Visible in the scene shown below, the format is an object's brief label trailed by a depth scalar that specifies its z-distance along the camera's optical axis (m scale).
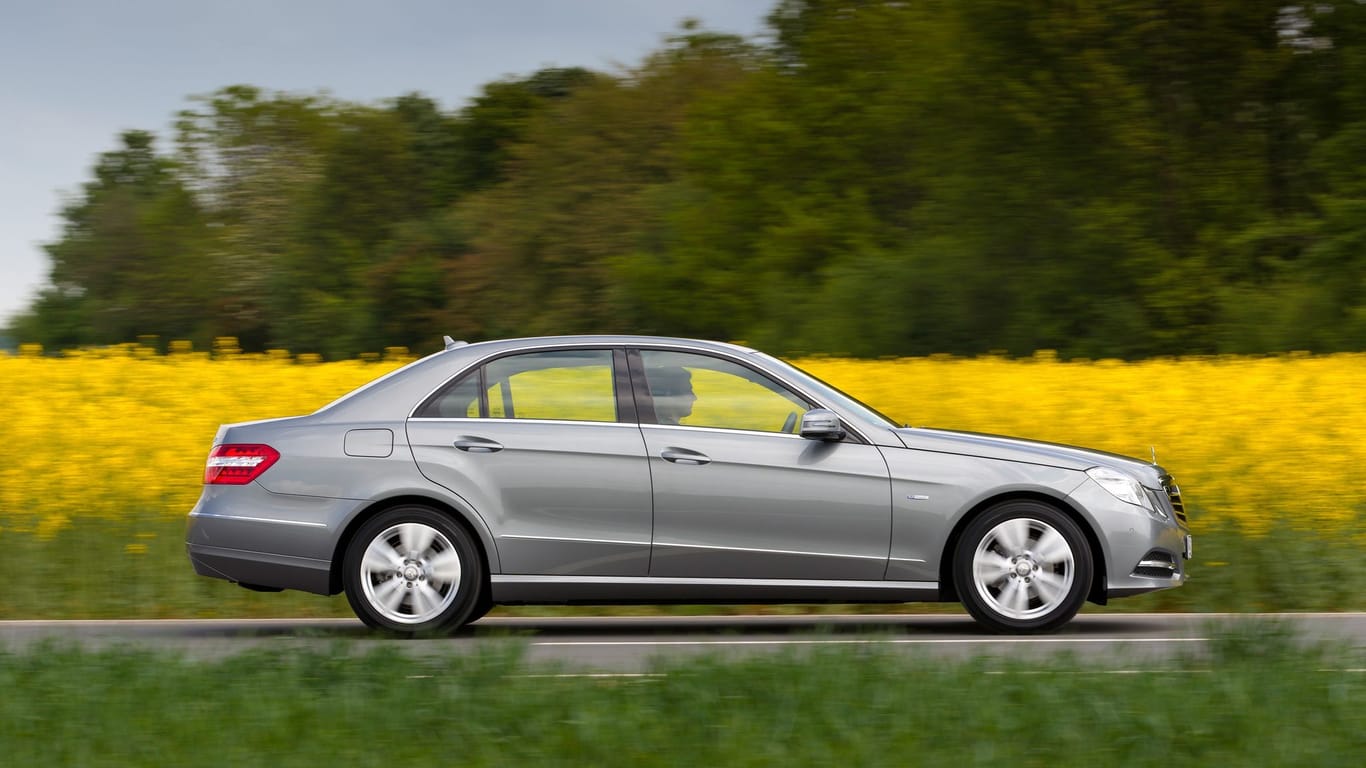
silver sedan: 16.91
